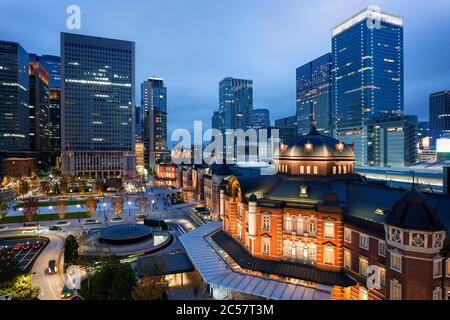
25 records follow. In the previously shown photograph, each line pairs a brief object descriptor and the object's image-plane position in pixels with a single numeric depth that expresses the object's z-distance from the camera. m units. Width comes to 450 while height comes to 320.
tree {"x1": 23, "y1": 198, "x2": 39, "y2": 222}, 71.99
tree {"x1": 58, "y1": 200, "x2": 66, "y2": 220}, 77.25
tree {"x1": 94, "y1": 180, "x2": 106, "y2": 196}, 125.13
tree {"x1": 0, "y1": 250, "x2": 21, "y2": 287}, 32.18
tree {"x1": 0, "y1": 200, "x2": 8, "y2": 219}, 78.61
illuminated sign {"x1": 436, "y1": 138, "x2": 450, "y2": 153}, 104.96
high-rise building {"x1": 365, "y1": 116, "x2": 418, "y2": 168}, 156.88
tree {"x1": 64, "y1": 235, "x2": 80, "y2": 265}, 45.69
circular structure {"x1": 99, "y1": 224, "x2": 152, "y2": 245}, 55.53
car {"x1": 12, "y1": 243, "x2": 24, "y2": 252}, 55.12
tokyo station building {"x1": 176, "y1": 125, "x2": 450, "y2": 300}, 25.62
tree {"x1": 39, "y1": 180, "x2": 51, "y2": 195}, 120.44
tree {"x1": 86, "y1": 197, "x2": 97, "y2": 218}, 78.96
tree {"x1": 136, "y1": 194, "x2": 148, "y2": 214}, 86.44
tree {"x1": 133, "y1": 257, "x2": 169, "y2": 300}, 27.59
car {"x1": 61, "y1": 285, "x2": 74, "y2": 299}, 37.14
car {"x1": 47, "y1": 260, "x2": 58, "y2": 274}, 44.91
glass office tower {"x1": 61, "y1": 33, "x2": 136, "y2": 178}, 178.25
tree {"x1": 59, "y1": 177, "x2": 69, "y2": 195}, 120.87
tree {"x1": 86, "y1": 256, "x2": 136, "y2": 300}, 29.34
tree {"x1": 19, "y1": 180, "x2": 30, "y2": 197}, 109.12
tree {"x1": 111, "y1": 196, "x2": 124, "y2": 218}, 80.69
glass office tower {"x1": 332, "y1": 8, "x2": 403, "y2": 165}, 192.62
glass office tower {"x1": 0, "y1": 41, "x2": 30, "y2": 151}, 186.62
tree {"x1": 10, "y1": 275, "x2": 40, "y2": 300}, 32.22
